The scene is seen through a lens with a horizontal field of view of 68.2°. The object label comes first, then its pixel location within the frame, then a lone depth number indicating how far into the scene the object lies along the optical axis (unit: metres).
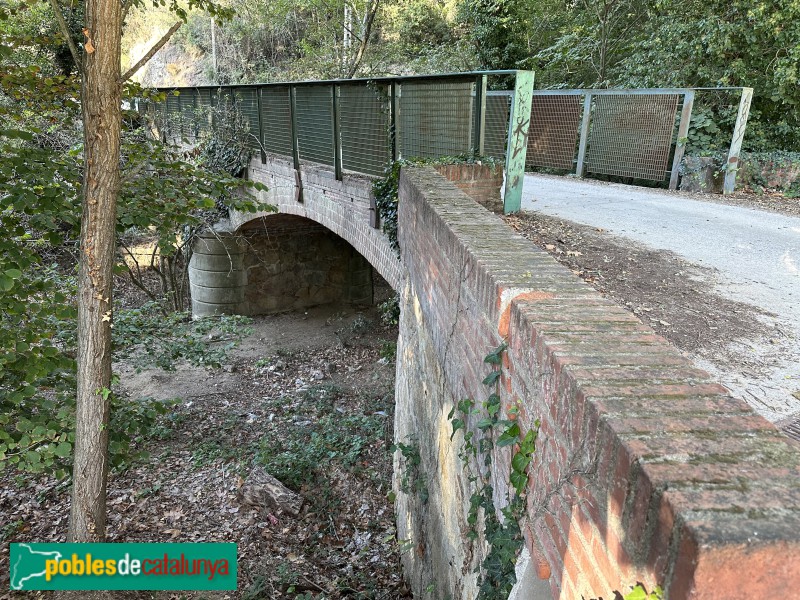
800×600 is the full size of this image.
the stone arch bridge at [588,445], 1.18
